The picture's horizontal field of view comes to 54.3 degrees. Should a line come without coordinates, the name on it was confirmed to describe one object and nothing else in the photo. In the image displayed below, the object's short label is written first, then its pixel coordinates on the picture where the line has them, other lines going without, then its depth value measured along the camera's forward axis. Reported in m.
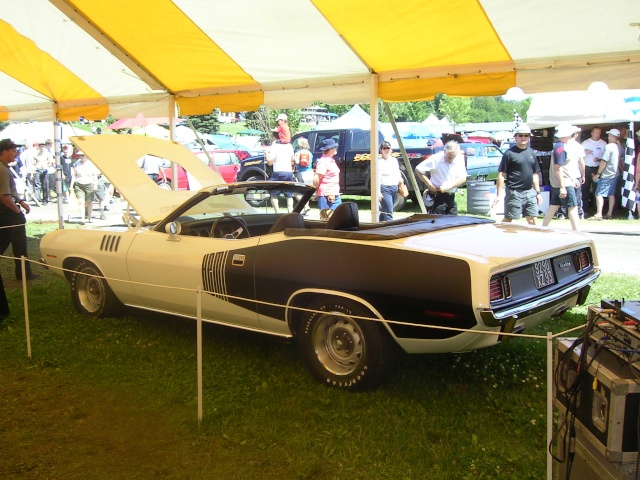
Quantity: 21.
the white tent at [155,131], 30.91
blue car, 17.41
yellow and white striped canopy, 5.81
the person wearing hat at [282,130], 12.70
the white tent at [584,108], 13.74
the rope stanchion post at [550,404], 2.82
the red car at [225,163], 21.92
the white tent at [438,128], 29.90
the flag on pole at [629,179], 13.06
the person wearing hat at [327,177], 10.12
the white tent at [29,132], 24.66
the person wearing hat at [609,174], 13.11
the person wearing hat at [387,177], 10.12
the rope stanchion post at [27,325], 5.11
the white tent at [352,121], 19.47
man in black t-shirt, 8.62
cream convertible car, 3.69
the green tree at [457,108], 60.78
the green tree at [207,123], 48.19
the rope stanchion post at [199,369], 3.86
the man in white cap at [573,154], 9.81
